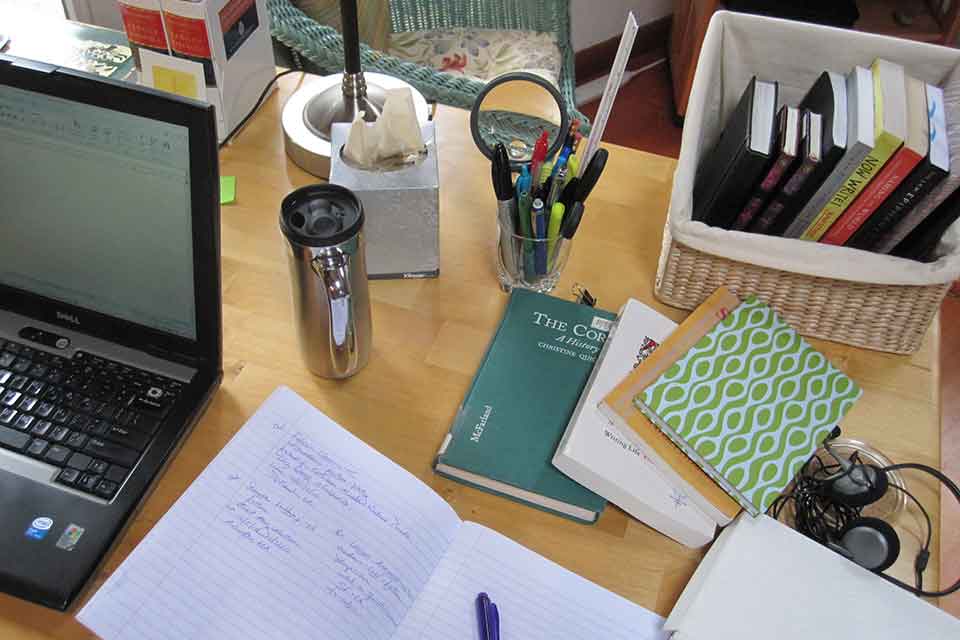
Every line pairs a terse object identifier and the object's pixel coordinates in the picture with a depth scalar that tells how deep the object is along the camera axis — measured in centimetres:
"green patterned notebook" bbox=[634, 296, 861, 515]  71
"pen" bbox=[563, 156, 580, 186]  81
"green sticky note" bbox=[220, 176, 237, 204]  96
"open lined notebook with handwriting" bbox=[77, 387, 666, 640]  62
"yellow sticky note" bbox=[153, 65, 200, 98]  95
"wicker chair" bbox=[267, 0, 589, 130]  126
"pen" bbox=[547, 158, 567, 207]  81
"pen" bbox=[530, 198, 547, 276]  80
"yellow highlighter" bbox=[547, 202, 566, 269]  79
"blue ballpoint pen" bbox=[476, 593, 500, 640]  63
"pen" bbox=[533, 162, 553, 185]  81
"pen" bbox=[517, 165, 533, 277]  81
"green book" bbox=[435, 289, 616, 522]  72
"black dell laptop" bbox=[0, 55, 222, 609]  63
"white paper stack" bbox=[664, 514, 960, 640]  63
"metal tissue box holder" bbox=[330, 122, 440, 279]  80
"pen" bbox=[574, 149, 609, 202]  78
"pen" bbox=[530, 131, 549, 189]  81
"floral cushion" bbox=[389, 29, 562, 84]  171
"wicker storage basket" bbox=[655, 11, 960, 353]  77
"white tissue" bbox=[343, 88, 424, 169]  80
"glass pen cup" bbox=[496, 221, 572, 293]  83
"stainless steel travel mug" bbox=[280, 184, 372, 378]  68
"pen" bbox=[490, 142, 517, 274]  79
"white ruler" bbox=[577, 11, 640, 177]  74
